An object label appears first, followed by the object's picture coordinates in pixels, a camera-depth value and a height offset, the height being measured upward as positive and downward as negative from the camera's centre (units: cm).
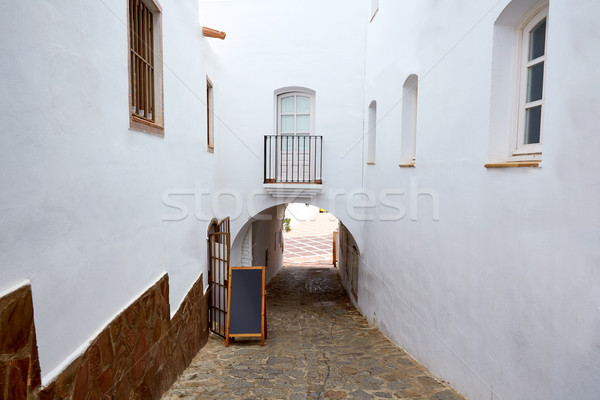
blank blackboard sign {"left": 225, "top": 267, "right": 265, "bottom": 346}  644 -202
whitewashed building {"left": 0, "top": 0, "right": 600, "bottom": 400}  223 -3
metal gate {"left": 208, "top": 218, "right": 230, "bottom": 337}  693 -184
